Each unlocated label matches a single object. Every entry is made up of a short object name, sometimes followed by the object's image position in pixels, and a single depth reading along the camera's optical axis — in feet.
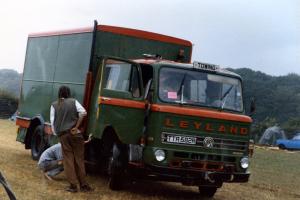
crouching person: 38.45
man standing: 34.94
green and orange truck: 33.17
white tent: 164.35
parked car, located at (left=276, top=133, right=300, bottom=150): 142.16
